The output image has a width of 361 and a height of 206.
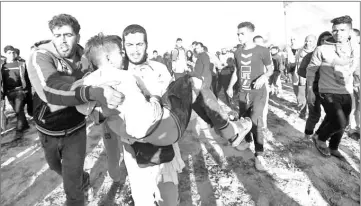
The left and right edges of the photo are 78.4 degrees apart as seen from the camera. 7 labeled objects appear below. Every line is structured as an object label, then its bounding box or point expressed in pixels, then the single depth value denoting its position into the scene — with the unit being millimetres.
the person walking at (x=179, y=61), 8570
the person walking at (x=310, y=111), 4633
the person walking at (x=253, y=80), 3662
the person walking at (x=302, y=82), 5793
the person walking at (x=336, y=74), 3584
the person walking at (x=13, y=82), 5637
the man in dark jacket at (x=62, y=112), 1989
